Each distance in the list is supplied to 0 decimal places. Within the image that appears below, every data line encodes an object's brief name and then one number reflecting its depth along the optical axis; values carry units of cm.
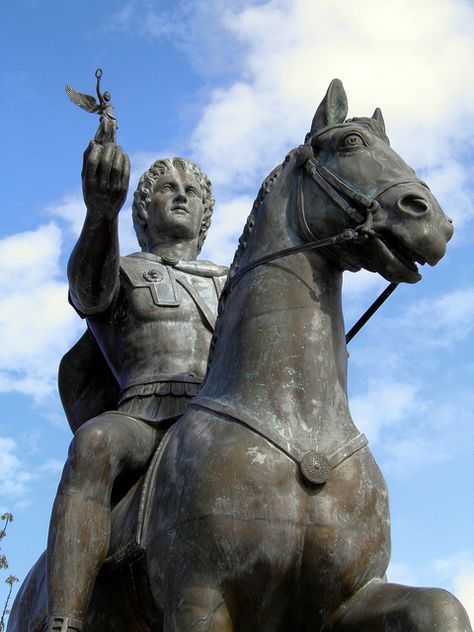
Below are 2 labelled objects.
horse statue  571
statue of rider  641
